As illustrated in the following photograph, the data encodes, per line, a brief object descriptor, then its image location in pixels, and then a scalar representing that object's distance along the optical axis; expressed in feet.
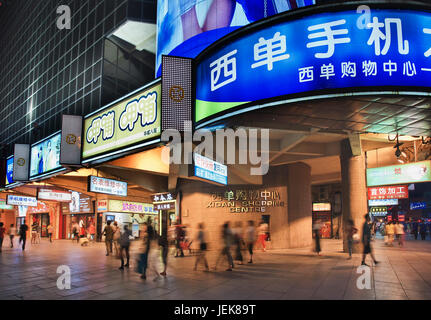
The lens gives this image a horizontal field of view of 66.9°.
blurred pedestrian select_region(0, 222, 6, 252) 64.22
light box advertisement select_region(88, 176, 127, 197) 48.32
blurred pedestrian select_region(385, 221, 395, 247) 70.54
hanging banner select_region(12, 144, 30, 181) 69.97
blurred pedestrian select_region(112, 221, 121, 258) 41.72
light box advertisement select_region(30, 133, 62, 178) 58.54
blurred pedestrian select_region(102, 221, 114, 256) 55.11
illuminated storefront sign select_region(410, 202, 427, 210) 157.35
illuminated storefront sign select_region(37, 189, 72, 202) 72.43
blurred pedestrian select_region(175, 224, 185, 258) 54.39
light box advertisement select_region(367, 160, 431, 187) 54.48
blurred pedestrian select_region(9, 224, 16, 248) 74.91
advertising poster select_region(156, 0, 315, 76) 64.23
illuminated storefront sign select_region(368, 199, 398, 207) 111.96
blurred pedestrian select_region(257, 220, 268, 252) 56.87
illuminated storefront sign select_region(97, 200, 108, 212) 97.18
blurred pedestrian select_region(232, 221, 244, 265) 42.52
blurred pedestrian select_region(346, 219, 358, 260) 45.61
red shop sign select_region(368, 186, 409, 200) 65.46
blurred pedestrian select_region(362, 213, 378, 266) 37.14
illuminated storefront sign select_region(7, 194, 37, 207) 91.86
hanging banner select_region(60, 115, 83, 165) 50.11
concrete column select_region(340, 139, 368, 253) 53.42
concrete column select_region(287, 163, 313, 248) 67.51
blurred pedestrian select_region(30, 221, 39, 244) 93.04
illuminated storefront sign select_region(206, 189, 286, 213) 66.33
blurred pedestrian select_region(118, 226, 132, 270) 39.63
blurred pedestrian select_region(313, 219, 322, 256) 50.26
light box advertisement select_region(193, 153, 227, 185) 43.45
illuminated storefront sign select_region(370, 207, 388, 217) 168.66
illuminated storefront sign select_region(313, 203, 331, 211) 107.60
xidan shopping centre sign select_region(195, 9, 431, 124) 23.70
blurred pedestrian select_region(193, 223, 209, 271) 38.29
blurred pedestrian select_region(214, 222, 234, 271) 37.52
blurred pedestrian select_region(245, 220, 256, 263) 44.80
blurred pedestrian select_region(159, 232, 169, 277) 35.94
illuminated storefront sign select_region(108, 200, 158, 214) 99.12
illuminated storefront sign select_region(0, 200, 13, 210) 123.67
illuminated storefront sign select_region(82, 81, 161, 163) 36.91
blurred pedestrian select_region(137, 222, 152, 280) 32.96
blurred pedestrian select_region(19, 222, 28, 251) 66.01
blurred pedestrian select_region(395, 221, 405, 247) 66.33
